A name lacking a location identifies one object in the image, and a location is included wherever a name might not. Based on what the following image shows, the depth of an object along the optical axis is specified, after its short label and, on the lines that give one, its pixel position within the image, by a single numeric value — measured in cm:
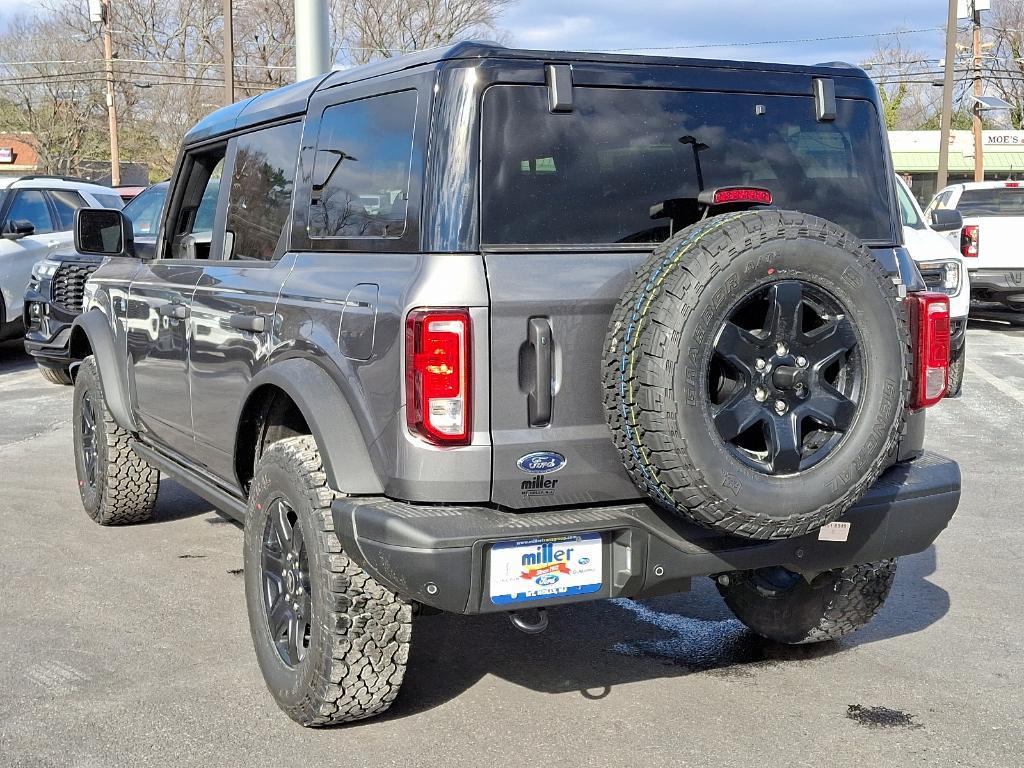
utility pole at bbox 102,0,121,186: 4034
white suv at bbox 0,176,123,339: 1259
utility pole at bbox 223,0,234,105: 2845
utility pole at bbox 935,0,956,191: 2988
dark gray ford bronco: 311
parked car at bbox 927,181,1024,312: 1392
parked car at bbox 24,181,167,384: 1048
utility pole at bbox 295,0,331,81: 923
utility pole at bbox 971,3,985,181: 3598
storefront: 4191
